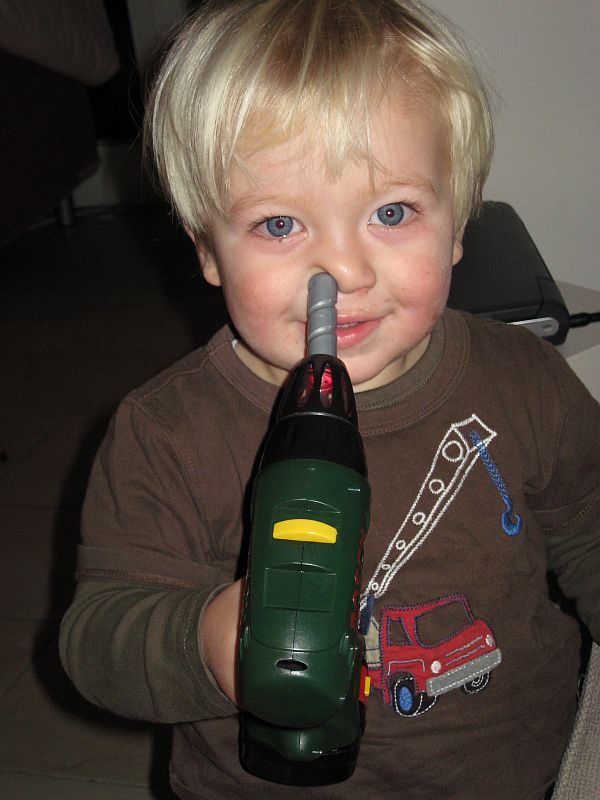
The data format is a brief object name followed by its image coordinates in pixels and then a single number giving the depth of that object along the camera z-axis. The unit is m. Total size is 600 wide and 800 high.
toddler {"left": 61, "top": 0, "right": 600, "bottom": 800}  0.63
